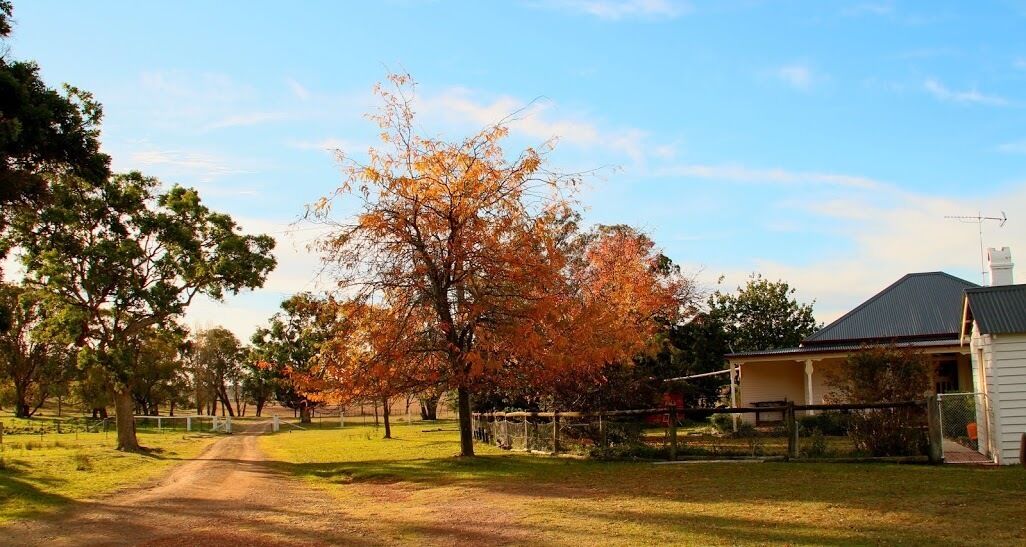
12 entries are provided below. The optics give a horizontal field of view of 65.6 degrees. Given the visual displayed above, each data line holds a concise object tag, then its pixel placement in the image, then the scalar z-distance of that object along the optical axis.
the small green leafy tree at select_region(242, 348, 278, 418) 73.62
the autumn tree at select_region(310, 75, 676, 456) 18.05
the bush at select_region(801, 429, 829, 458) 16.42
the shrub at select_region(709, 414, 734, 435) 28.73
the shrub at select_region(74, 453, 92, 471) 19.75
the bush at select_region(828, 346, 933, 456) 15.55
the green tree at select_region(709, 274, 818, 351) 46.19
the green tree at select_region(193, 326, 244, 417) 78.06
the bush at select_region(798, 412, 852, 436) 23.89
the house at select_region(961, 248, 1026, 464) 14.71
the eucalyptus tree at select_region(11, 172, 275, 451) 25.27
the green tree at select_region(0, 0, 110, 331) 13.48
